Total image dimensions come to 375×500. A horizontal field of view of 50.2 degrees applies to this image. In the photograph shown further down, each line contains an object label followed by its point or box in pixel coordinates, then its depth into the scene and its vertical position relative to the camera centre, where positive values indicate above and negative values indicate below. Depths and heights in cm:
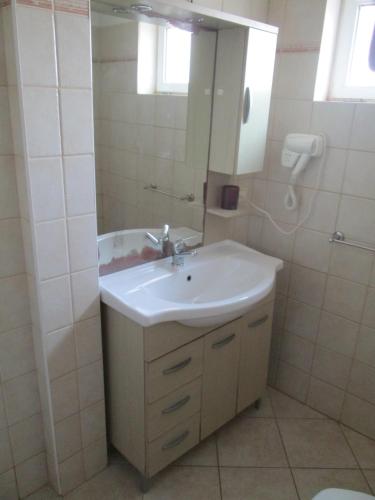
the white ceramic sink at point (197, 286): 140 -68
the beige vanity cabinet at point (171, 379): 146 -104
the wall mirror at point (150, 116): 142 -4
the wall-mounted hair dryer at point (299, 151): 178 -17
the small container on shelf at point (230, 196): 193 -40
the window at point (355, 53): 173 +26
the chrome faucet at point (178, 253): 177 -62
